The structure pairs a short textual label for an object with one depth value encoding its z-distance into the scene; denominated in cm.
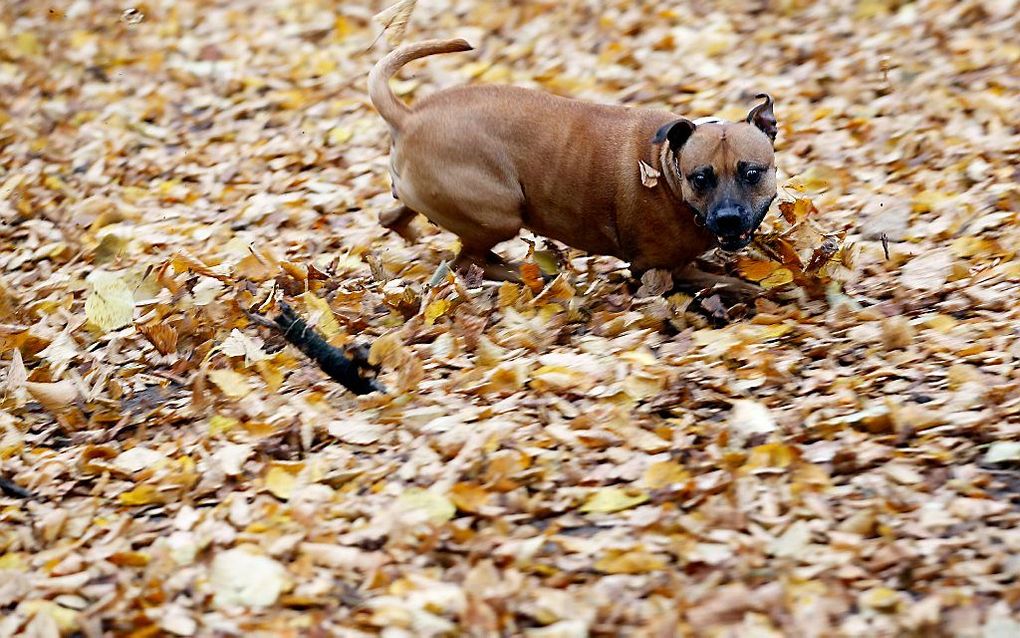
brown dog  1130
